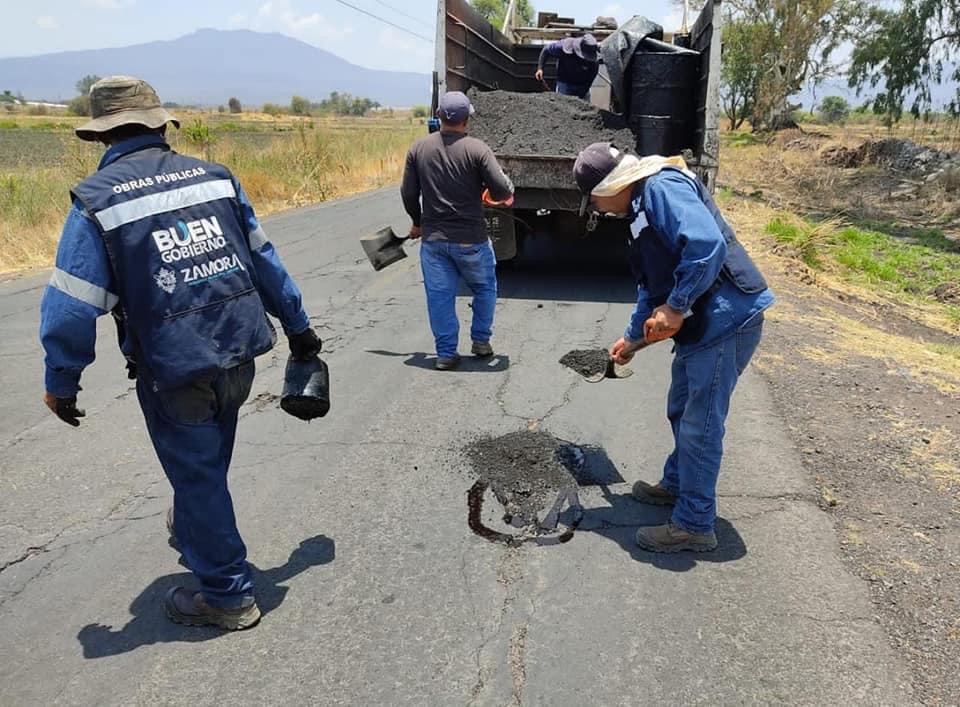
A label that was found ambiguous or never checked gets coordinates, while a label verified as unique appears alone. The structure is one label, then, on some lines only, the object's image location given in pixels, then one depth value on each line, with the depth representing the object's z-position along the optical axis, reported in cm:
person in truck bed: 930
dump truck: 718
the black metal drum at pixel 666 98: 779
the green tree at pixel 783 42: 3073
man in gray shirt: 535
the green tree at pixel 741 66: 3362
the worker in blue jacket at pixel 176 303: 238
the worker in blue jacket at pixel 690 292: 287
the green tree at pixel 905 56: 1789
